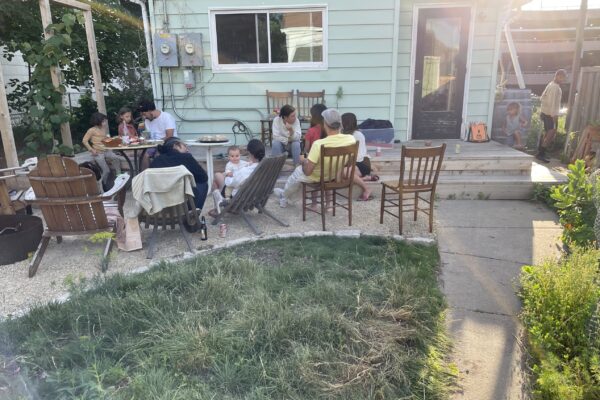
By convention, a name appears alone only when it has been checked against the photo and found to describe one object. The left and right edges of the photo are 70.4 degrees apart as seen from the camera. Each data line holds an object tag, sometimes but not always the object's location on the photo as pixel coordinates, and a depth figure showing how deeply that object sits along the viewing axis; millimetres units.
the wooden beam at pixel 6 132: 5141
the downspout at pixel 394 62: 6641
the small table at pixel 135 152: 5242
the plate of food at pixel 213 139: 5273
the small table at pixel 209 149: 5145
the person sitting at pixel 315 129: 5168
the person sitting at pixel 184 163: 3973
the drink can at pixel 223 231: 4258
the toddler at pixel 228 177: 4625
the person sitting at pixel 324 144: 4289
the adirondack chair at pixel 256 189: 4184
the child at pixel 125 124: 6035
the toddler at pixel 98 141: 5724
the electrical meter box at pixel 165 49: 6762
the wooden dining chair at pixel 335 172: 4031
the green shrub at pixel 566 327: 1933
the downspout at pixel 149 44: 6869
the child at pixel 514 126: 7438
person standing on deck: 7676
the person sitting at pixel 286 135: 5770
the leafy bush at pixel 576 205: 3582
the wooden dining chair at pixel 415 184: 3822
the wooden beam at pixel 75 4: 5995
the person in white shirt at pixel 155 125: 5961
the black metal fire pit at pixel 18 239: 3701
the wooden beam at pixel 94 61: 6367
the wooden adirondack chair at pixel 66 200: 3500
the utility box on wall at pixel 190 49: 6793
